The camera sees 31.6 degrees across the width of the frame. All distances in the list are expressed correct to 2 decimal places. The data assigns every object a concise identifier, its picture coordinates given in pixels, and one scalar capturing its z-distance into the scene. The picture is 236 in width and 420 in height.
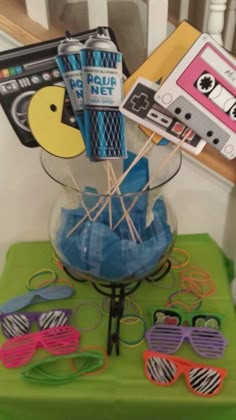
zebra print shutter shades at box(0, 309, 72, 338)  0.72
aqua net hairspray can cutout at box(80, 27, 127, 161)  0.58
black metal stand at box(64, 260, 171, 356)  0.69
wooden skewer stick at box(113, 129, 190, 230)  0.63
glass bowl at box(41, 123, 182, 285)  0.63
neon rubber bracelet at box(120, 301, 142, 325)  0.75
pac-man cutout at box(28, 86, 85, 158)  0.64
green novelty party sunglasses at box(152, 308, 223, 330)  0.72
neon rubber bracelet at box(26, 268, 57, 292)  0.84
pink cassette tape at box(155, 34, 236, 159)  0.60
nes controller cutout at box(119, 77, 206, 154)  0.64
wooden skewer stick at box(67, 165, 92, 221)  0.64
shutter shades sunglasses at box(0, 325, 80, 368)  0.68
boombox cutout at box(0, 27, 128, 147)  0.66
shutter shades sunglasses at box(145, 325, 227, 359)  0.69
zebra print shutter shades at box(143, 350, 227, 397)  0.63
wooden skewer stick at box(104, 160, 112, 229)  0.62
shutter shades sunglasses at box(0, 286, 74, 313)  0.77
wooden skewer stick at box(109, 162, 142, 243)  0.63
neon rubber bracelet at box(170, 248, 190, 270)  0.87
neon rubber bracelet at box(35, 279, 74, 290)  0.83
